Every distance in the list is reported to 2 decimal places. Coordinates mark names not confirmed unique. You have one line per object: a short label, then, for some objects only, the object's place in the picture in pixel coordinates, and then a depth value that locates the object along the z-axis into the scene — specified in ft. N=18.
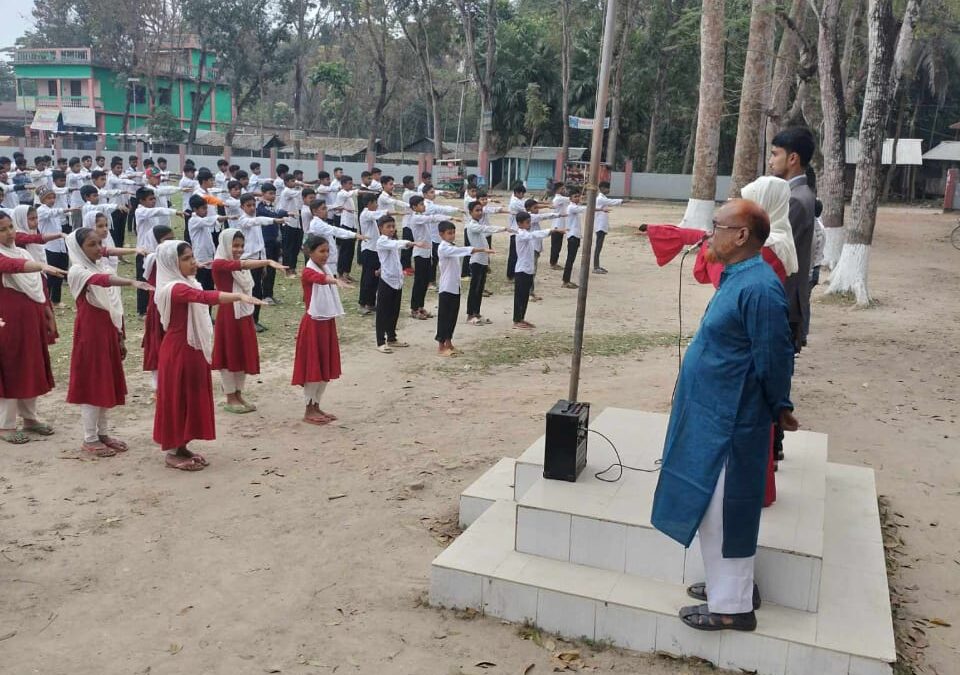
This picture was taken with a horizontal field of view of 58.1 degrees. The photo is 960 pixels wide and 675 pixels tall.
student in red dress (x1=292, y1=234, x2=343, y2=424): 22.68
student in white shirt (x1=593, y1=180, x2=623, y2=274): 46.89
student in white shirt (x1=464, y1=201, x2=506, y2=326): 36.81
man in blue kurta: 10.25
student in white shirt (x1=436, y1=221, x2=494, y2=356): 31.42
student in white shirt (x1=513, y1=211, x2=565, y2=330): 36.01
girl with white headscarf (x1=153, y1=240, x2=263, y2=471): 18.63
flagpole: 14.99
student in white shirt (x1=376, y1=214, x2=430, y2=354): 31.35
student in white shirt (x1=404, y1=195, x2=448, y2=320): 36.96
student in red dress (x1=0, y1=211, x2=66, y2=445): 20.79
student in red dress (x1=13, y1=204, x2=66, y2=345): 28.68
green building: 149.48
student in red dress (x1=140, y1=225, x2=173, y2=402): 25.00
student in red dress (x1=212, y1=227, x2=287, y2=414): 23.68
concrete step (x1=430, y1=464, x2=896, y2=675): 11.20
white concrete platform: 11.96
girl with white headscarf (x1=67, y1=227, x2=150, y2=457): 19.53
